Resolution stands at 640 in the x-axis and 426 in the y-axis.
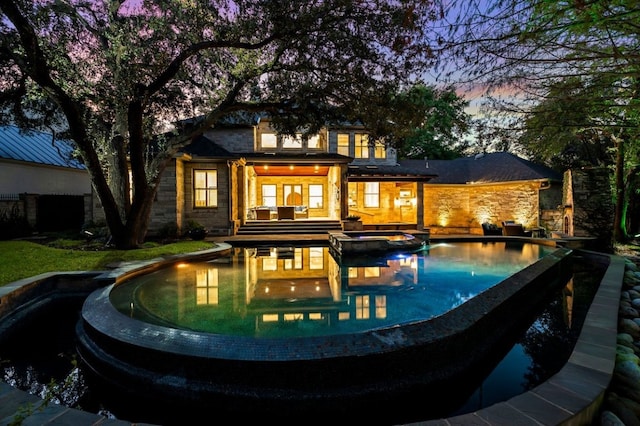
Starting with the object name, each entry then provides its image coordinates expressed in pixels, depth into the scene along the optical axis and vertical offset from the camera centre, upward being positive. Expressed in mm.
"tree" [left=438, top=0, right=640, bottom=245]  3311 +1978
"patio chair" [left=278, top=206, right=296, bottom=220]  17031 -242
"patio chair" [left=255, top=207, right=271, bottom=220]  17047 -240
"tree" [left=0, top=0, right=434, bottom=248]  7801 +4102
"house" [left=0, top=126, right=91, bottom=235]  13672 +1394
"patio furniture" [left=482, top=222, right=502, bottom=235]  16531 -1134
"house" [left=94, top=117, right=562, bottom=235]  14477 +1238
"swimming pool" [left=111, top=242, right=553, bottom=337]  4430 -1569
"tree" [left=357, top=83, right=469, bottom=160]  9375 +2816
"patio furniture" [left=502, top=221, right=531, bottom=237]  16031 -1120
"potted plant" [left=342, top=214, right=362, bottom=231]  14625 -736
